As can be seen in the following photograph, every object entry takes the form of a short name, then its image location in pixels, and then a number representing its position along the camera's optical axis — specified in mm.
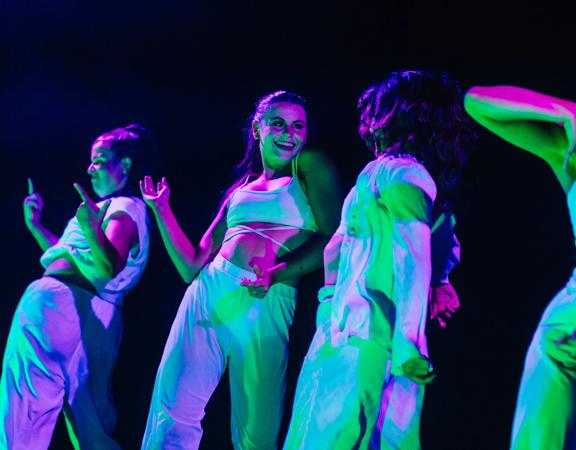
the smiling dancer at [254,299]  2967
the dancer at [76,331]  3512
